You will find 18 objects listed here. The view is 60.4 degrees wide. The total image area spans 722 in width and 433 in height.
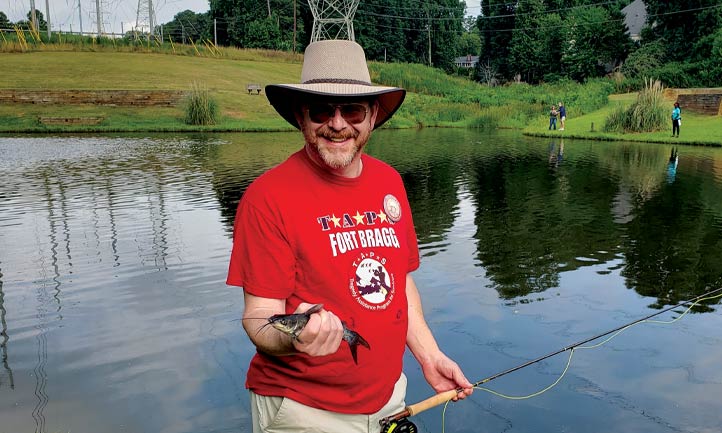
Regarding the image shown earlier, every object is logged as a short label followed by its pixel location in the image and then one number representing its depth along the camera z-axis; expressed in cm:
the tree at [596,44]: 6569
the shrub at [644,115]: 3322
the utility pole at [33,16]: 5934
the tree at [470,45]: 15975
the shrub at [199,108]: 4088
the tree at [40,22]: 10448
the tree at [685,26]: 5331
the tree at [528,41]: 8469
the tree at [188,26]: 13588
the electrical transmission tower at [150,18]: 6988
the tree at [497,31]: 9317
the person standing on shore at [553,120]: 3950
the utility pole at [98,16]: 6839
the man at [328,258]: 250
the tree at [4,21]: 9802
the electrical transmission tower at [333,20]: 4950
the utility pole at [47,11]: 6236
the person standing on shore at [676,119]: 3082
